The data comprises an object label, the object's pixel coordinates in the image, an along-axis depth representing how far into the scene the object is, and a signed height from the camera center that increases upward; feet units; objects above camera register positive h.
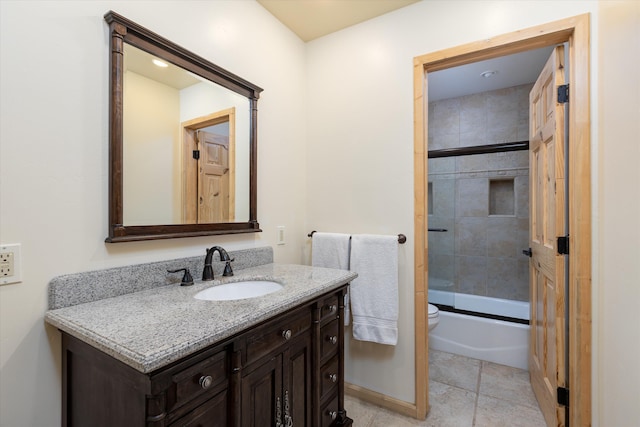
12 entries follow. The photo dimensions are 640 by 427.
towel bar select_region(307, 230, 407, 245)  5.85 -0.53
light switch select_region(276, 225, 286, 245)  6.44 -0.52
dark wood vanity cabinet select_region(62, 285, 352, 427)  2.48 -1.71
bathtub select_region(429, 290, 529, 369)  7.59 -3.44
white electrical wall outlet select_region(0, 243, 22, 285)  2.94 -0.53
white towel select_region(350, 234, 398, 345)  5.81 -1.54
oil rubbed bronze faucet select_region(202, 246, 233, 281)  4.50 -0.75
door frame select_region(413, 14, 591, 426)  4.54 +0.46
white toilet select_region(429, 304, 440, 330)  7.64 -2.75
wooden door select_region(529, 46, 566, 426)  5.03 -0.52
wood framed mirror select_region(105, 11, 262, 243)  3.78 +1.06
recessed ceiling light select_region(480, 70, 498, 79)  8.68 +4.07
